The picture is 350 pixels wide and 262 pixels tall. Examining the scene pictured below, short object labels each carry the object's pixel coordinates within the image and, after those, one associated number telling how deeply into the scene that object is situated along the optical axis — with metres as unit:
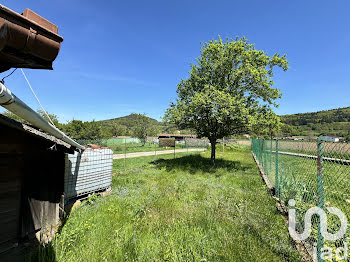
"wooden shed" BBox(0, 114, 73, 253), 2.91
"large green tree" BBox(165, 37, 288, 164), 9.58
